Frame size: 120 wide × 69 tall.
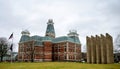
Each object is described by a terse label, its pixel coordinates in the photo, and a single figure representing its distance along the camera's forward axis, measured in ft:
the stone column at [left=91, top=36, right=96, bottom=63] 80.91
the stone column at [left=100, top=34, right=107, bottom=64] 74.55
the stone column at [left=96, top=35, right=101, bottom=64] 77.66
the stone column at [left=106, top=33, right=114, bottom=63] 72.56
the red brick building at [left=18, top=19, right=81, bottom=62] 128.99
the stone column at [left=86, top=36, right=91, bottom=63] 83.77
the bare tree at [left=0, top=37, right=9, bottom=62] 113.74
